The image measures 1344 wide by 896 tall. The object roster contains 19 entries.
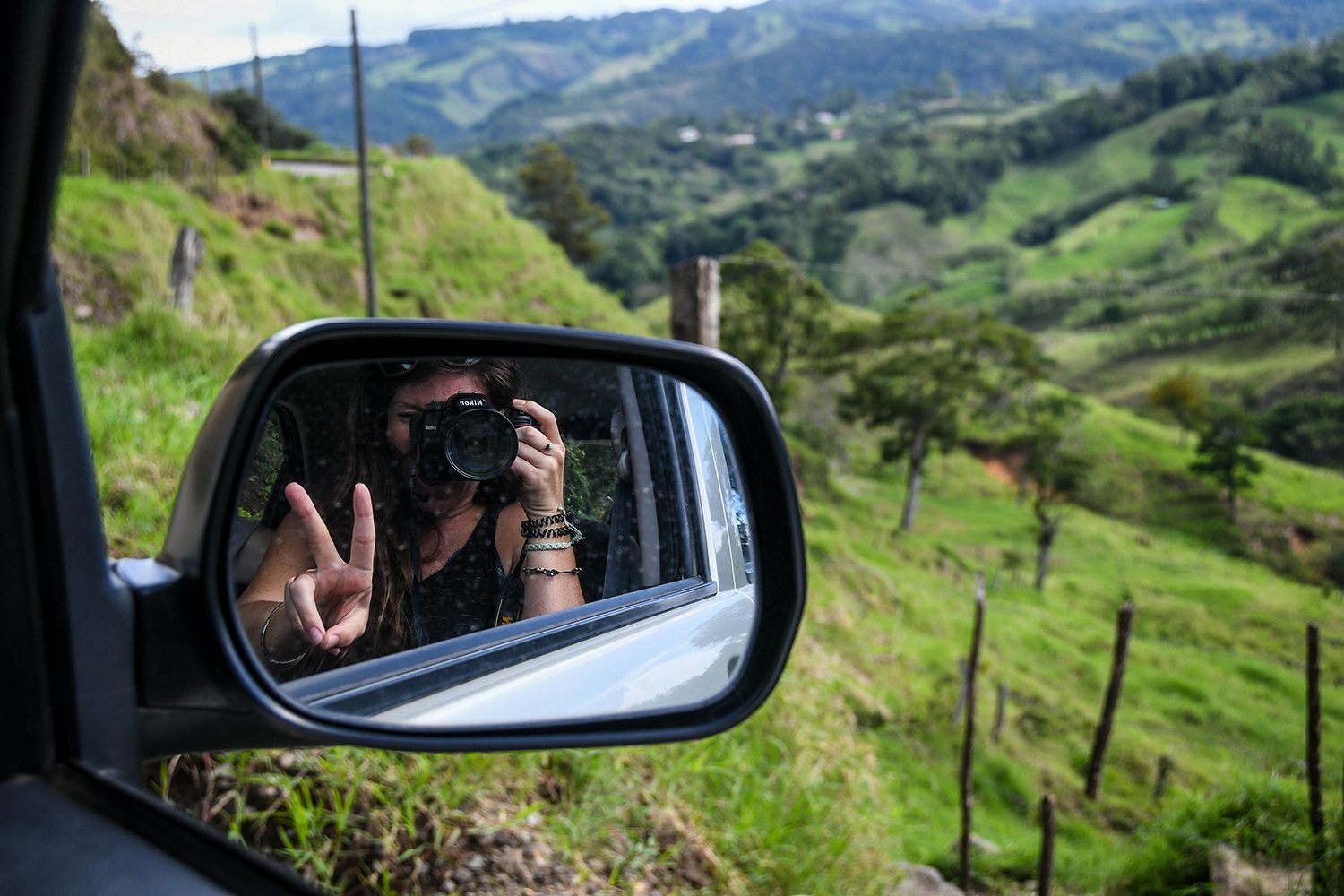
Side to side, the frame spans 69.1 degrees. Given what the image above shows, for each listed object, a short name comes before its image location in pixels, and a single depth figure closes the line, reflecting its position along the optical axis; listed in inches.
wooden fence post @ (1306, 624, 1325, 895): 176.7
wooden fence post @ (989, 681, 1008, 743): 566.3
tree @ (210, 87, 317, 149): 1197.4
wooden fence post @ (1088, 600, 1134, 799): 405.4
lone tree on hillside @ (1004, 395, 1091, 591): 1411.2
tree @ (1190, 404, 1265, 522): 1574.8
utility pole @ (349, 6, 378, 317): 671.1
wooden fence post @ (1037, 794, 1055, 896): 237.5
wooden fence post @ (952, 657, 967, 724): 549.3
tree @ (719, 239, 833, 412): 1124.5
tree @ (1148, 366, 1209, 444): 1861.5
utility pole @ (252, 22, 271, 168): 1065.3
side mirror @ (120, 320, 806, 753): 32.6
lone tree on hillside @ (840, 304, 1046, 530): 1346.0
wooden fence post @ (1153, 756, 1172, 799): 508.4
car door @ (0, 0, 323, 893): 26.2
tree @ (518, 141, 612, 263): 1779.0
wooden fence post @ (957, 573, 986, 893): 282.5
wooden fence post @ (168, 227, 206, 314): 293.6
